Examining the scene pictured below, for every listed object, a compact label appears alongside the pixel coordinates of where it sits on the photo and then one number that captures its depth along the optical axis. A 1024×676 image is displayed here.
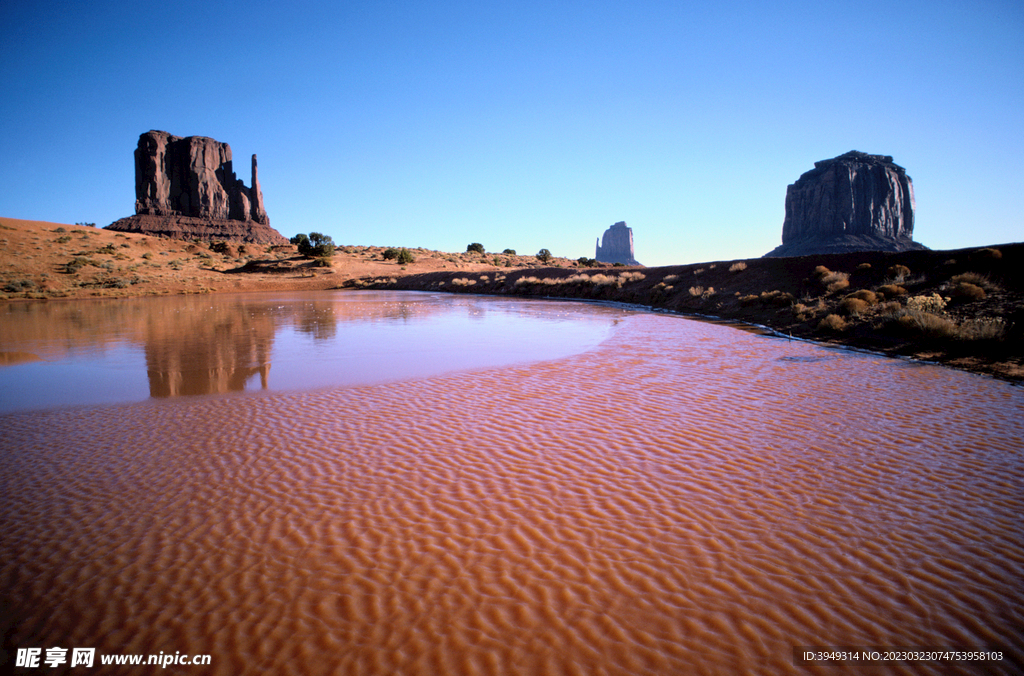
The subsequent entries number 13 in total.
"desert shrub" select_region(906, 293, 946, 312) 13.95
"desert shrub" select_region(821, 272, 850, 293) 19.36
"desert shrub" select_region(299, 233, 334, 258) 58.09
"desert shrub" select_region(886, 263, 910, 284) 18.29
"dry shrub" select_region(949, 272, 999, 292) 14.70
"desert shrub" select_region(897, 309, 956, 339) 12.19
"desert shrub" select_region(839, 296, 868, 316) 15.82
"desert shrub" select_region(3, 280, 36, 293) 34.78
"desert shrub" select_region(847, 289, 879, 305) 16.44
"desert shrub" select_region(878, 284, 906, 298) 16.67
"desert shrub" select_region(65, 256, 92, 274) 40.66
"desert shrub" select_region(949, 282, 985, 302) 14.18
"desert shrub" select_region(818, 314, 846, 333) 15.16
